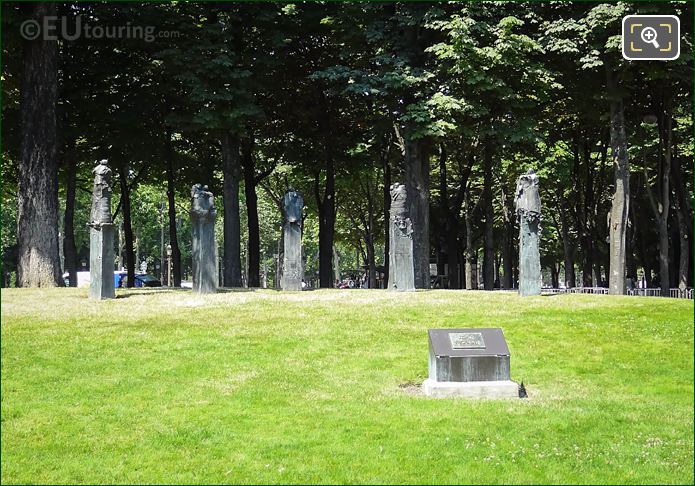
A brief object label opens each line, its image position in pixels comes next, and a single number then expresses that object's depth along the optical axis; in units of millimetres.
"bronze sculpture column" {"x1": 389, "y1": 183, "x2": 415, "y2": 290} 22312
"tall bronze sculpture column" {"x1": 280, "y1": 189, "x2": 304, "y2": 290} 23312
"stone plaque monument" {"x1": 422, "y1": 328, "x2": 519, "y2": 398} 12516
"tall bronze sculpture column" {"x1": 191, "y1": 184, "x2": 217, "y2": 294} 20812
